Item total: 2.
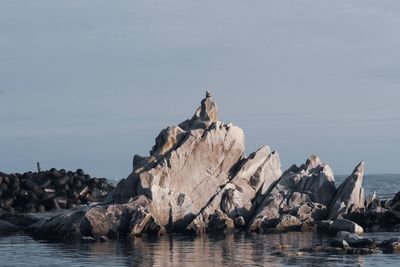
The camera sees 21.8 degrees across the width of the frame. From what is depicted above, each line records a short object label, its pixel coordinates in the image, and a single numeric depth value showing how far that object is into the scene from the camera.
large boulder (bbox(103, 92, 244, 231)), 60.97
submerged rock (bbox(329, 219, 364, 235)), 58.54
